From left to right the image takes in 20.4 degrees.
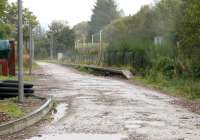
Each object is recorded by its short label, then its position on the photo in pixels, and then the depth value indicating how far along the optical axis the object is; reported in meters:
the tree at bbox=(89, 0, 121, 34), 135.25
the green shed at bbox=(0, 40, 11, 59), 31.09
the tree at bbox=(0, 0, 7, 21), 24.36
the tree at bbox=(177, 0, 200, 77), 22.89
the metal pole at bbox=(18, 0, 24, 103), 16.65
